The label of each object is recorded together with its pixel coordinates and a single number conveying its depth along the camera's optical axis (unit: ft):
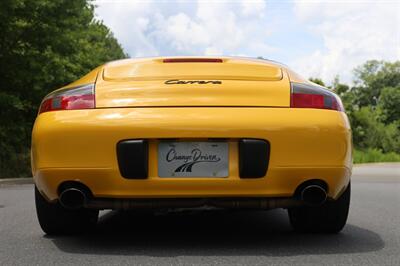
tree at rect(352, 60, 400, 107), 243.19
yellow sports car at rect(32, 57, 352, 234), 11.07
